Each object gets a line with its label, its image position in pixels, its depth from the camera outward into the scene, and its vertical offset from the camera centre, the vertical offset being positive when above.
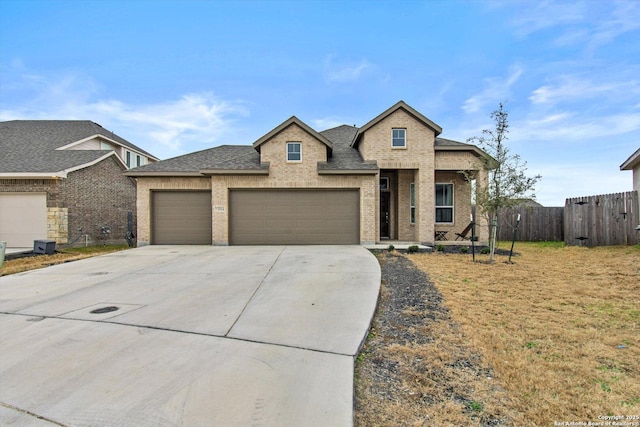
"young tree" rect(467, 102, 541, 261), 9.90 +1.23
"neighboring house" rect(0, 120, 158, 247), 15.09 +1.62
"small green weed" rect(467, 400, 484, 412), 2.67 -1.60
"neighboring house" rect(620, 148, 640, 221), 12.54 +2.00
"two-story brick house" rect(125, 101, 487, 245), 13.84 +1.17
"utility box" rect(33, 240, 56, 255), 13.48 -1.25
